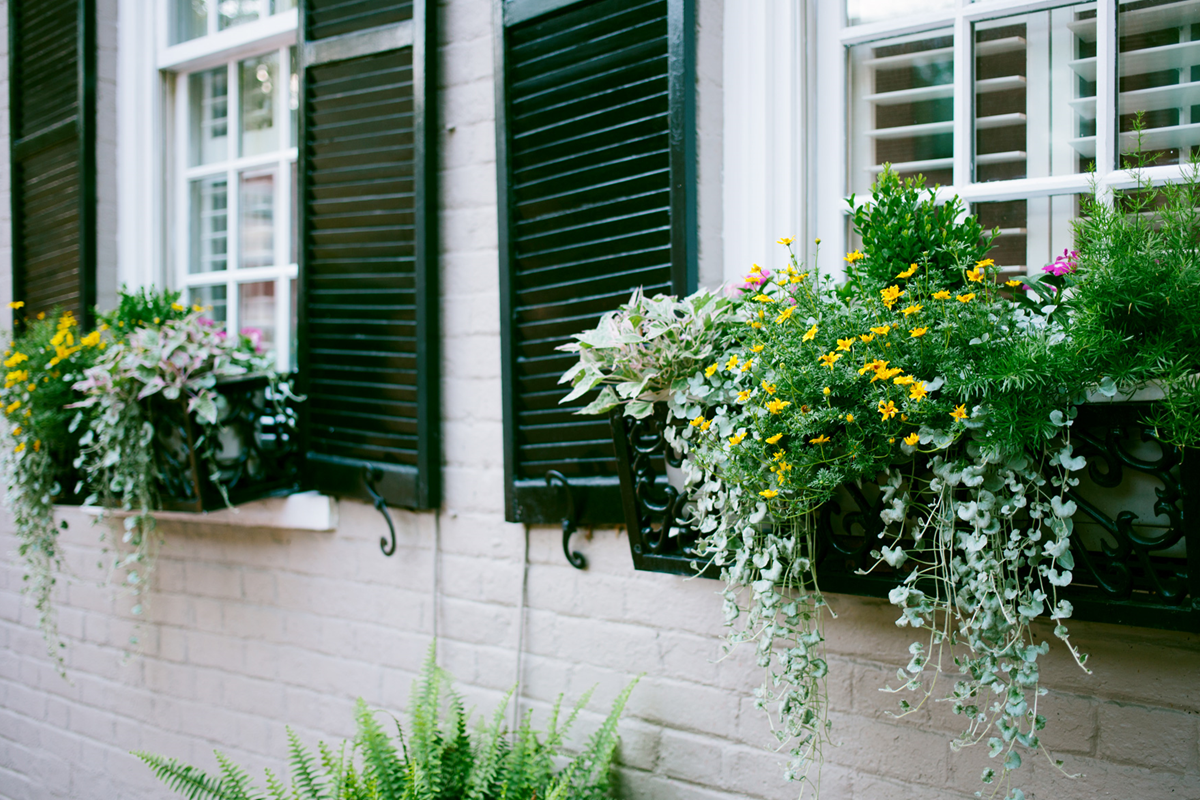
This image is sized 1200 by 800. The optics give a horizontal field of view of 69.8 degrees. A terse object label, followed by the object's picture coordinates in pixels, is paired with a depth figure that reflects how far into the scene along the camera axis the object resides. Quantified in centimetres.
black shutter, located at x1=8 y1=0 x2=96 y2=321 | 279
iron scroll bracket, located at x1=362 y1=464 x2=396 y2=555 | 210
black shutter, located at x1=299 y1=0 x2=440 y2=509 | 204
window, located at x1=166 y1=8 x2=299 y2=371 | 257
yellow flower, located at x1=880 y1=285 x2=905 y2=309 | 119
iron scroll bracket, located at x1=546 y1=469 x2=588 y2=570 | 180
